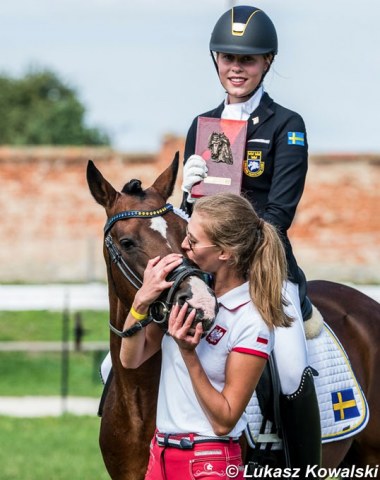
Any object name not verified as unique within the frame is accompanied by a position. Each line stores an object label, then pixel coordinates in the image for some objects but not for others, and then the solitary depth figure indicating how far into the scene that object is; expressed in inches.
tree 2982.3
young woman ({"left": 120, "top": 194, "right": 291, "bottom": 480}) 289.7
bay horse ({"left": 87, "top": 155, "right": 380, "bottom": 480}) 337.7
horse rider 372.8
